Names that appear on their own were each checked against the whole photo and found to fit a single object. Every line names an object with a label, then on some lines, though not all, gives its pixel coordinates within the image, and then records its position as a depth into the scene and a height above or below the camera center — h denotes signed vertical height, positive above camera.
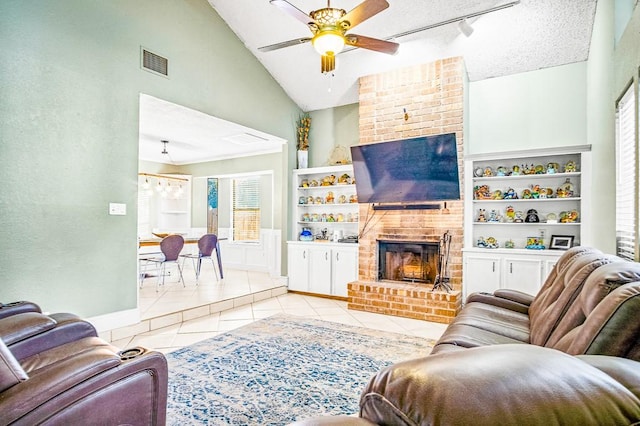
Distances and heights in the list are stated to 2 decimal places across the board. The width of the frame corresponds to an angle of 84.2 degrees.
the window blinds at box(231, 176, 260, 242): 7.80 +0.09
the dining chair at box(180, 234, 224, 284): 6.16 -0.60
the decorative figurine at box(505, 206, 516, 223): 4.65 +0.00
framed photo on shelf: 4.27 -0.34
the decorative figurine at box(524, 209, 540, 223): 4.45 -0.04
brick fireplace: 4.53 +0.02
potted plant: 6.07 +1.27
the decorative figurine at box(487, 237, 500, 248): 4.68 -0.39
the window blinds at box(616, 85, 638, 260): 2.42 +0.27
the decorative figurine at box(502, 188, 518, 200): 4.63 +0.25
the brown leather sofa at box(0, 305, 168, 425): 1.13 -0.63
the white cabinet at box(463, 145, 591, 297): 4.20 +0.03
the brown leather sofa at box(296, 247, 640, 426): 0.55 -0.30
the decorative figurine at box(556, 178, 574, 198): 4.31 +0.29
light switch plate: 3.57 +0.04
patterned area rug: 2.23 -1.25
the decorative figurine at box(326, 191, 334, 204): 5.88 +0.25
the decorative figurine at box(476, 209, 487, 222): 4.78 -0.04
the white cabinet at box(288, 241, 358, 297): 5.35 -0.84
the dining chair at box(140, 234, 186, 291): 5.64 -0.58
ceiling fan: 2.72 +1.53
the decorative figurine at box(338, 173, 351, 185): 5.67 +0.55
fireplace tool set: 4.64 -0.64
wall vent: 3.83 +1.66
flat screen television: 4.46 +0.58
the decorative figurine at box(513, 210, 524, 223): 4.57 -0.05
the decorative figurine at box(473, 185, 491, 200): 4.76 +0.28
